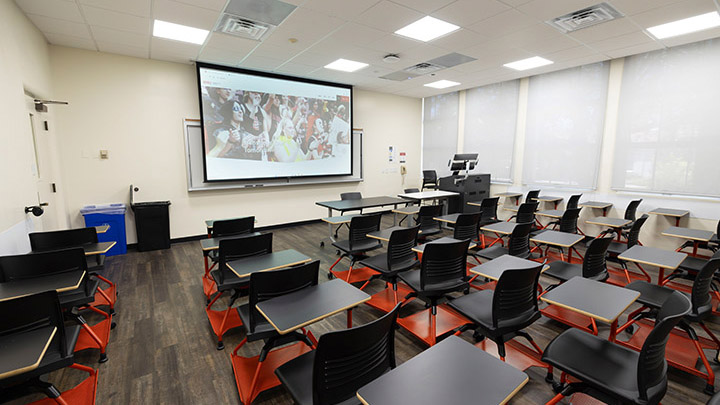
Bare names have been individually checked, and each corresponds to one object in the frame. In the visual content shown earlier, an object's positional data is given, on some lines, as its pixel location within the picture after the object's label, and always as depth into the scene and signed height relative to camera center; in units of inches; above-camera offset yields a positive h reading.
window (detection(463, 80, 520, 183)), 273.8 +35.6
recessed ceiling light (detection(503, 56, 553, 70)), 211.5 +70.8
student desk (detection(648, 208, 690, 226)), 179.5 -28.1
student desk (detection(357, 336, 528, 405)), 45.5 -33.8
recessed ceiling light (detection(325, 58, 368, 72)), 215.5 +70.5
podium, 262.2 -20.9
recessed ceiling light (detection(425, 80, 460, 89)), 273.2 +71.7
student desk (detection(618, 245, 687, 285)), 103.3 -32.3
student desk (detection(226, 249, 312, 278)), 96.5 -32.4
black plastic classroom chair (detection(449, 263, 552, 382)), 82.4 -41.6
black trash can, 202.8 -40.1
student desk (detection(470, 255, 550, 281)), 95.0 -33.0
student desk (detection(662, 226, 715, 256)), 139.6 -32.1
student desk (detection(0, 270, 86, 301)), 78.3 -32.3
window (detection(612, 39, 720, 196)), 179.2 +26.1
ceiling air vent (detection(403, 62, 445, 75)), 223.8 +70.7
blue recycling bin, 187.8 -34.7
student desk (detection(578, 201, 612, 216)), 209.9 -27.2
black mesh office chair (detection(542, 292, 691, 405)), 58.0 -43.6
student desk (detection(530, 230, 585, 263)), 125.9 -31.5
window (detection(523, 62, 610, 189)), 223.1 +29.0
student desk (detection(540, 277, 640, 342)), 71.4 -33.3
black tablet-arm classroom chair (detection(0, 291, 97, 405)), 65.2 -36.3
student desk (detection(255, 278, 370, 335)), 67.5 -33.5
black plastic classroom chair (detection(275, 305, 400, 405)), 53.8 -37.9
